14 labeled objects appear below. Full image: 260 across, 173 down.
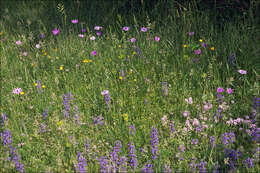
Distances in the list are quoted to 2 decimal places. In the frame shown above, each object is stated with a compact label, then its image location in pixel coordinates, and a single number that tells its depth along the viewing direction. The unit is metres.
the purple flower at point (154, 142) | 2.02
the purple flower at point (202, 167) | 1.88
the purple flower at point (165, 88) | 2.53
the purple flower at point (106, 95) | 2.53
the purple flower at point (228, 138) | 2.03
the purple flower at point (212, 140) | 2.06
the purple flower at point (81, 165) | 1.90
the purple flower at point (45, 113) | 2.44
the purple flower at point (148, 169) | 1.90
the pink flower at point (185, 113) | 2.33
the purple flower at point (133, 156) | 1.96
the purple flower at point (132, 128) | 2.17
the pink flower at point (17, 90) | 2.82
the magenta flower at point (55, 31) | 3.72
